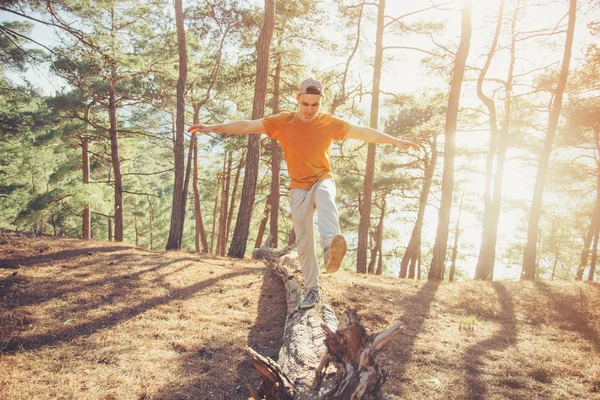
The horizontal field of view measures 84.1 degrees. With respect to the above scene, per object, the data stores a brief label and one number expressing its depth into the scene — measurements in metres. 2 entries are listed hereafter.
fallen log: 2.29
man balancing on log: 3.66
